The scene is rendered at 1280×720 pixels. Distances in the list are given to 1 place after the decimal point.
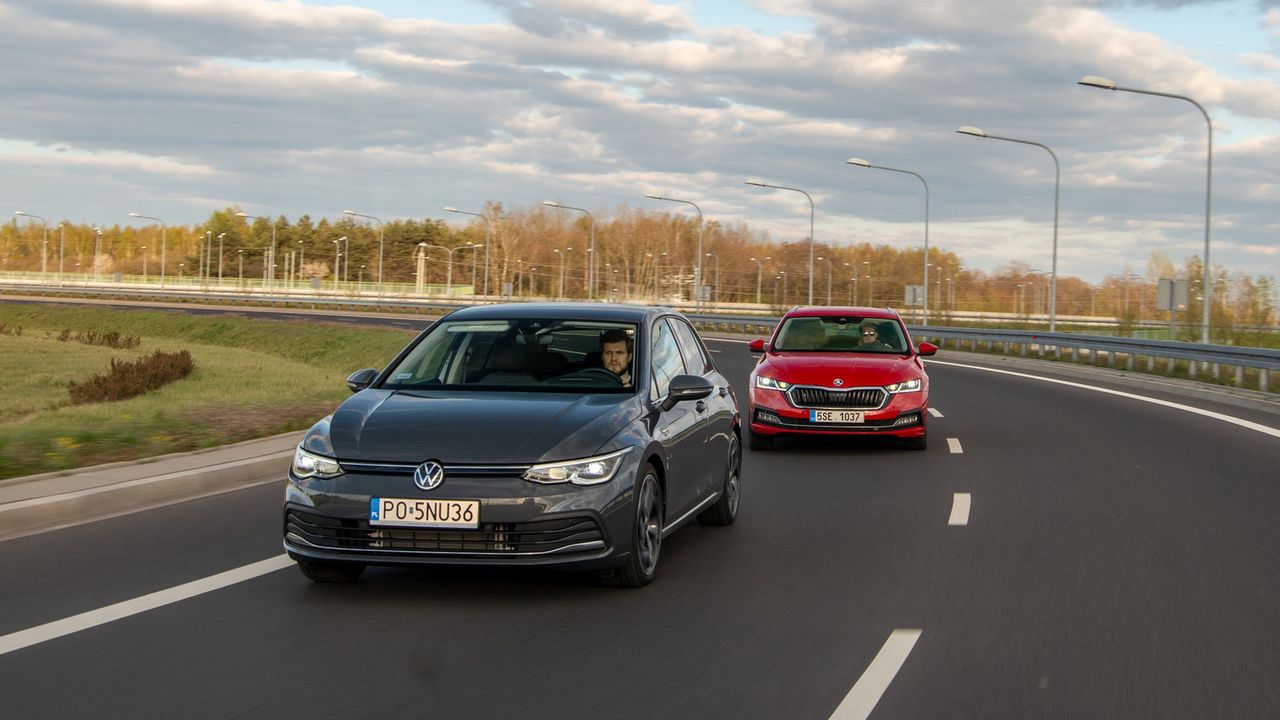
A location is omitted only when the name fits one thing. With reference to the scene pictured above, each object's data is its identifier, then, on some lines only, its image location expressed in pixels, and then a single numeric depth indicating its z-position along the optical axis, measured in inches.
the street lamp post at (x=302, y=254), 7135.8
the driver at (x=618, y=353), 308.8
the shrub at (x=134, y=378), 1098.1
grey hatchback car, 254.7
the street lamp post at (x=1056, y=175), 1688.0
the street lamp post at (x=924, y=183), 2069.1
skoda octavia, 555.8
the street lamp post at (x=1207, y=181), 1266.0
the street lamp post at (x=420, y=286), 4777.6
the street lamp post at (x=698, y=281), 2688.0
